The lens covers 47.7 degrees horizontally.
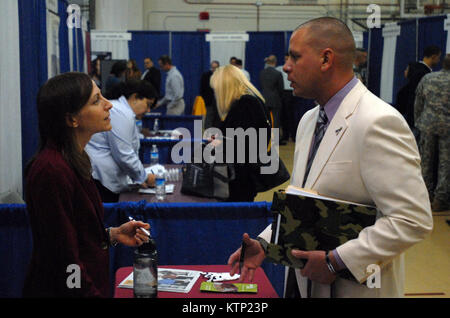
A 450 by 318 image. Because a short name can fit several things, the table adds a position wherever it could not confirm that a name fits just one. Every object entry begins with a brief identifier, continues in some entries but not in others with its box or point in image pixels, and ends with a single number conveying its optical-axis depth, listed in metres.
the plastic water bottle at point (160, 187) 3.47
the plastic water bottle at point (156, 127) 7.03
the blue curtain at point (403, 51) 8.05
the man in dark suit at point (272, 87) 10.48
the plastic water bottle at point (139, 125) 6.19
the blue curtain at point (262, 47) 12.84
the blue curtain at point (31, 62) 3.53
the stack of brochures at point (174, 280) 1.84
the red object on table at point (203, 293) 1.79
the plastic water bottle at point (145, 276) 1.69
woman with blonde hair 3.55
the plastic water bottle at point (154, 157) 4.68
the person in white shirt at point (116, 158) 3.64
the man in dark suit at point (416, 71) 6.49
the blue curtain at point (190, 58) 12.63
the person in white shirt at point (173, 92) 10.02
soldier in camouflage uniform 5.64
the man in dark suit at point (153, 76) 9.85
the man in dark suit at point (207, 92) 10.05
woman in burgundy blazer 1.64
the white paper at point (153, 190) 3.58
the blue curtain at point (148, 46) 12.59
